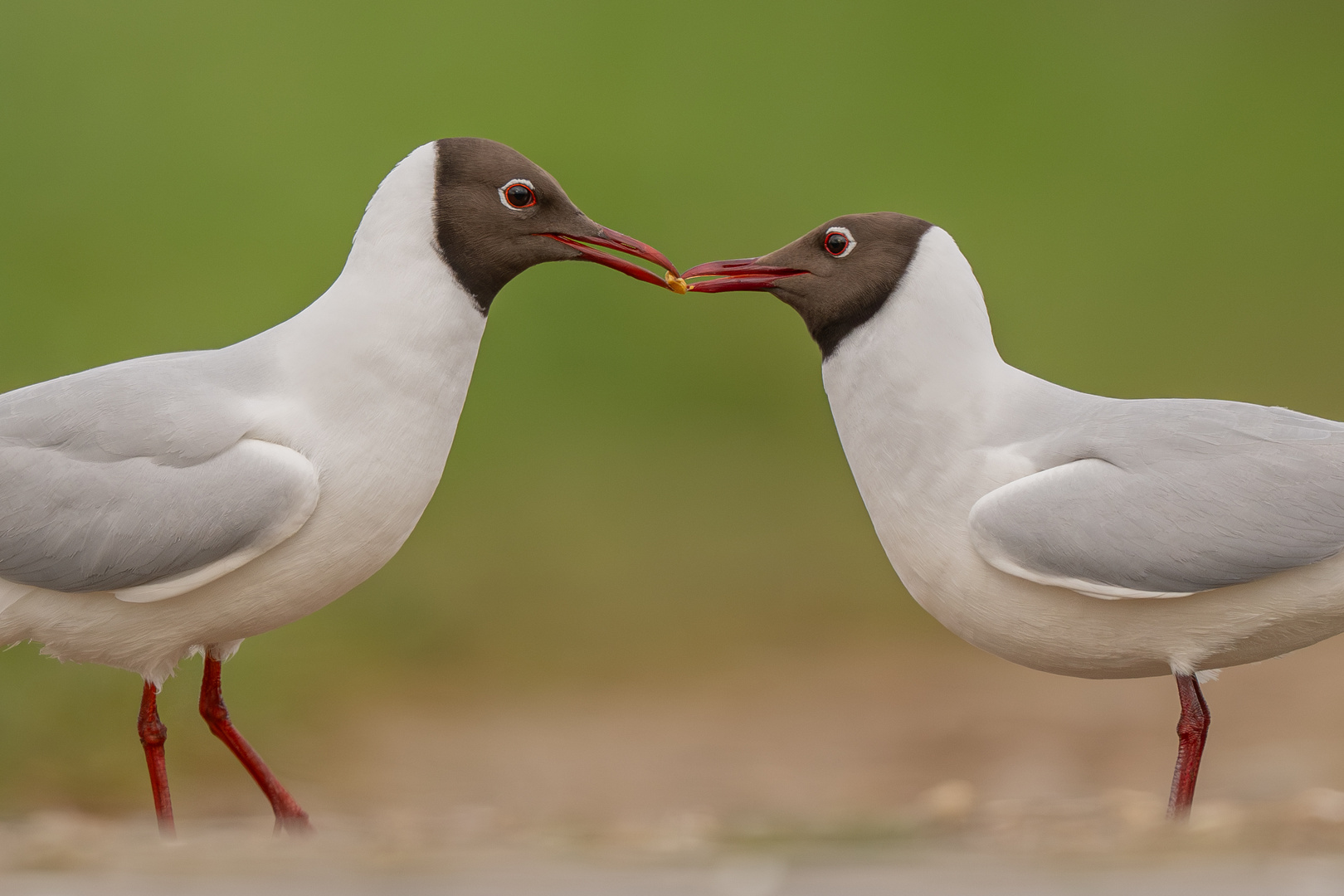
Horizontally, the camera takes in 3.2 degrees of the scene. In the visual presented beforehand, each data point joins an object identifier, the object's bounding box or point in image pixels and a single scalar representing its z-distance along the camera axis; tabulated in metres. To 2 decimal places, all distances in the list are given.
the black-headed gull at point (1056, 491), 6.75
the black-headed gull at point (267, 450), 6.76
